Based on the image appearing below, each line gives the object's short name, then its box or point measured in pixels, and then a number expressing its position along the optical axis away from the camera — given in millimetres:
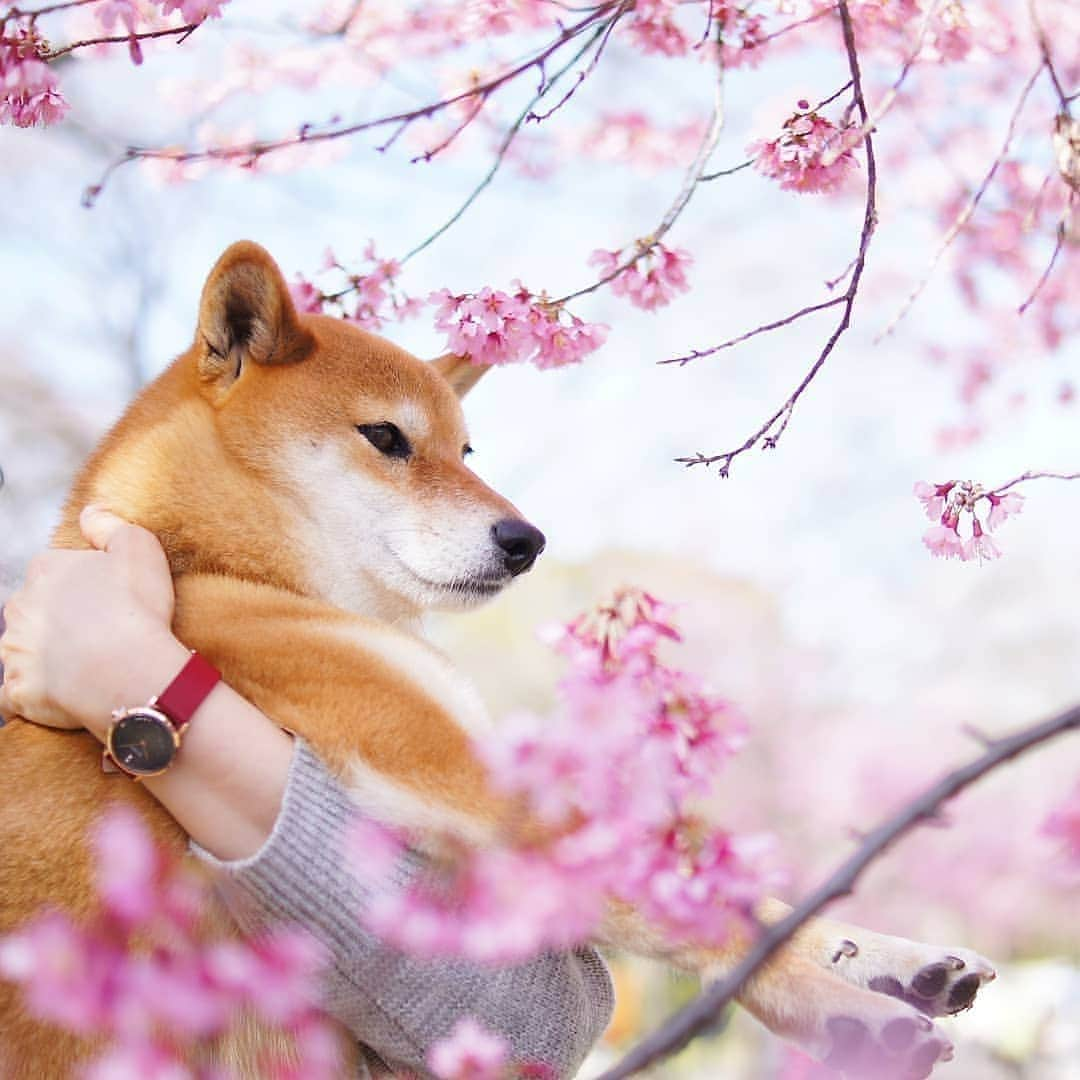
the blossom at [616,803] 991
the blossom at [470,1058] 1042
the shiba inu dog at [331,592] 1170
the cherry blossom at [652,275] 1355
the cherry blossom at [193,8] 1258
